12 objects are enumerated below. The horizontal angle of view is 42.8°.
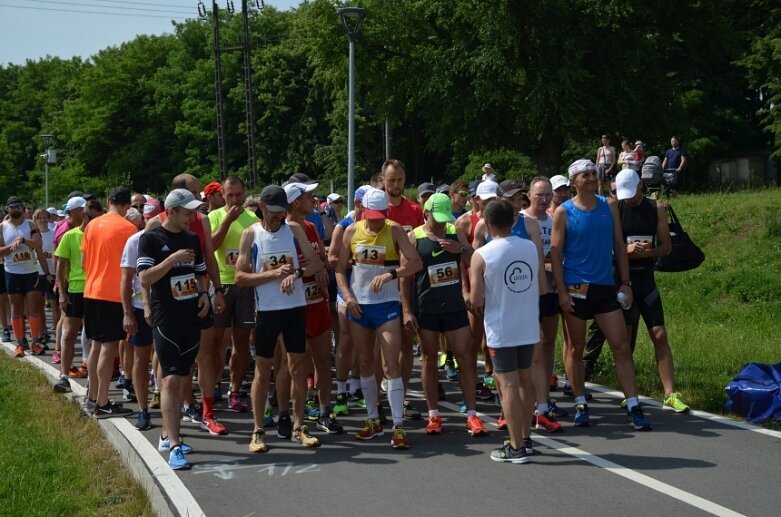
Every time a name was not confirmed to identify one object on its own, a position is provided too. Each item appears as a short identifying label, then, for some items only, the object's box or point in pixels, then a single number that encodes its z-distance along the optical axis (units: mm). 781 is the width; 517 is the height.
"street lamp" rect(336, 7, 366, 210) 19469
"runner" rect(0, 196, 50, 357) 14453
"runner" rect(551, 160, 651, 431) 8547
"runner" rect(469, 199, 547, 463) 7363
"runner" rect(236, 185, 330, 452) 7969
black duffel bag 9680
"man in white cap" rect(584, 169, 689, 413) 9211
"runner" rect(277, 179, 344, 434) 8672
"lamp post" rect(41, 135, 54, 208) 53075
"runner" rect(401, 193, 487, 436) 8445
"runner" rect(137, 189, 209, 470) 7656
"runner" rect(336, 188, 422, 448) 8172
